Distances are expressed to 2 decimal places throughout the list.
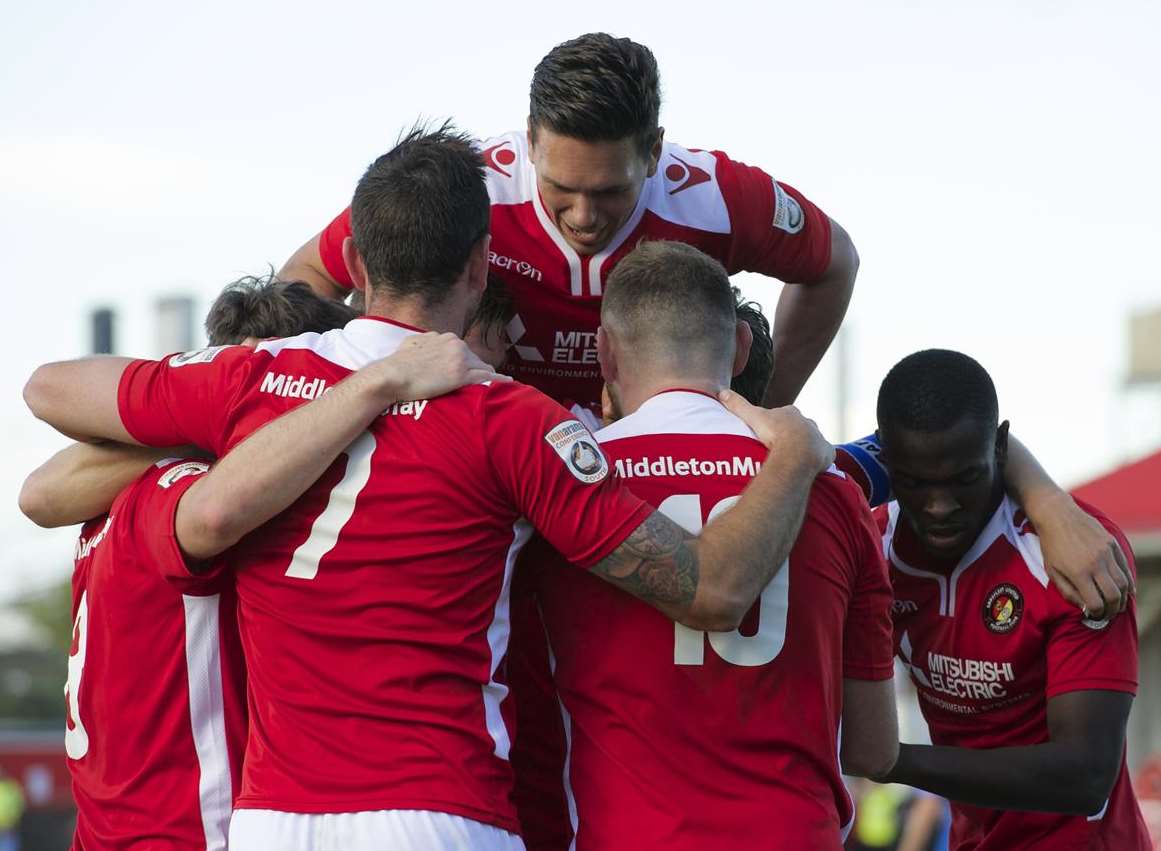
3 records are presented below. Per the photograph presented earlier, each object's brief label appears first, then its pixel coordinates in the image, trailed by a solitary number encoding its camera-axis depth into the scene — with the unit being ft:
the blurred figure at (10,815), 129.59
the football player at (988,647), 30.68
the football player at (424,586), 23.52
